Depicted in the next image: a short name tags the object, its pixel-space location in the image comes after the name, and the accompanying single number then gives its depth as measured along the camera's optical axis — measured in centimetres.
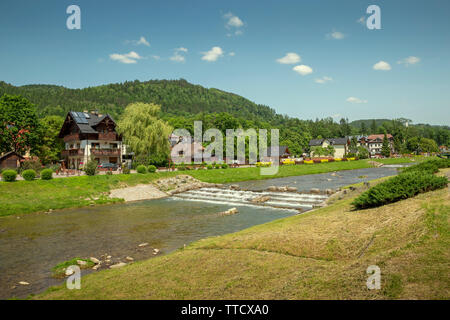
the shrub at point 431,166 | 2164
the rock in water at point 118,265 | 1309
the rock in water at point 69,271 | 1273
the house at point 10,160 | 4591
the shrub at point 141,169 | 4435
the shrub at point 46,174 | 3456
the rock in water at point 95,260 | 1410
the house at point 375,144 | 16401
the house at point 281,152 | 10531
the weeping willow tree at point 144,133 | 5319
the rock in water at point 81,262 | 1373
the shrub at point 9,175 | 3185
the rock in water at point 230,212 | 2588
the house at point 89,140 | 5428
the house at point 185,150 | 7750
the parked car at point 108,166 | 4985
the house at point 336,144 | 13841
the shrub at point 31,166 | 3841
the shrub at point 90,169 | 3878
